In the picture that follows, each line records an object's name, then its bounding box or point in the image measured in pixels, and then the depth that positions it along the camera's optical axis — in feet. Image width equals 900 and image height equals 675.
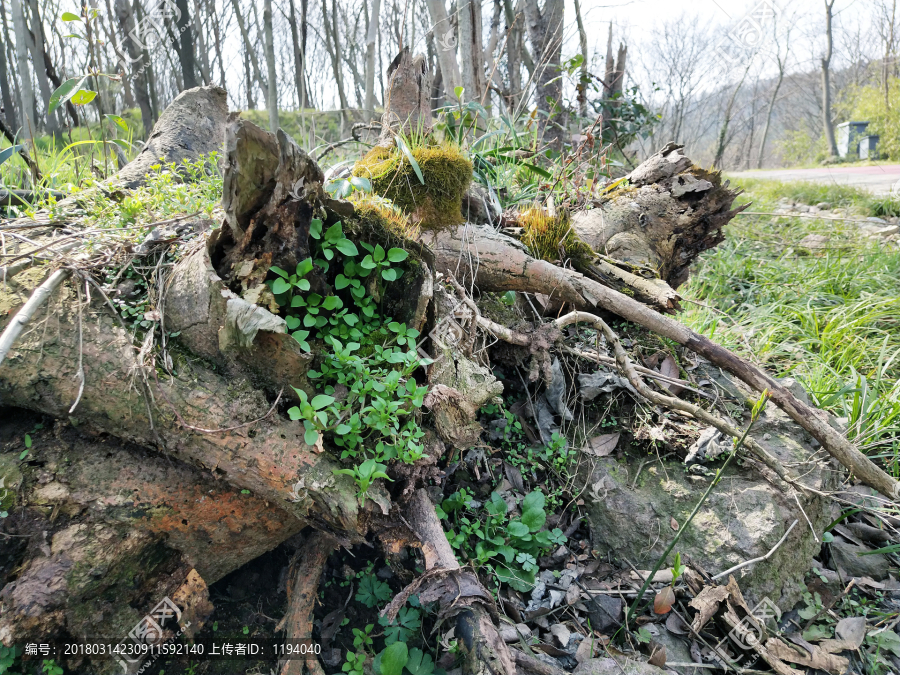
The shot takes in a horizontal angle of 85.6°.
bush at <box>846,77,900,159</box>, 49.65
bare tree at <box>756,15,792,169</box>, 53.49
